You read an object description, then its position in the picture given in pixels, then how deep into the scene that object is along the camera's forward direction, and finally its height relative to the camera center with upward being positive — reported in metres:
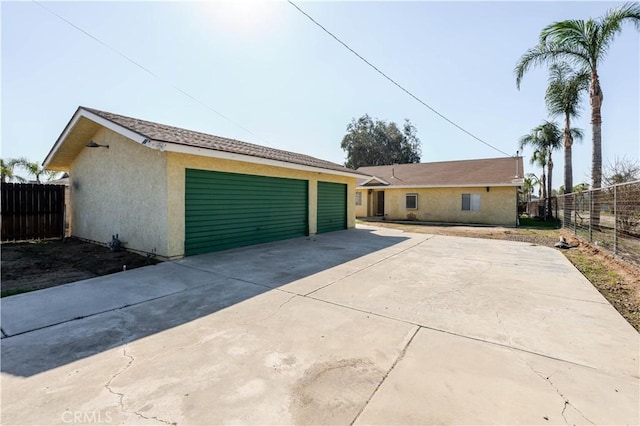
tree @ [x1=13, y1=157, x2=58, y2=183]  21.23 +3.60
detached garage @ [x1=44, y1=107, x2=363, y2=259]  6.88 +0.78
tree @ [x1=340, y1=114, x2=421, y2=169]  40.66 +10.30
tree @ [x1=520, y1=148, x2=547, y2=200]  24.33 +5.22
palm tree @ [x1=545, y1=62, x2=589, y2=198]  14.10 +6.39
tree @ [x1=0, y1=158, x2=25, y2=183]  20.14 +3.05
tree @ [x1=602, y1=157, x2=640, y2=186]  14.92 +2.43
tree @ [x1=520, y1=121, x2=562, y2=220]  21.94 +6.02
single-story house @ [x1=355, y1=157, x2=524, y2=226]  17.67 +1.52
